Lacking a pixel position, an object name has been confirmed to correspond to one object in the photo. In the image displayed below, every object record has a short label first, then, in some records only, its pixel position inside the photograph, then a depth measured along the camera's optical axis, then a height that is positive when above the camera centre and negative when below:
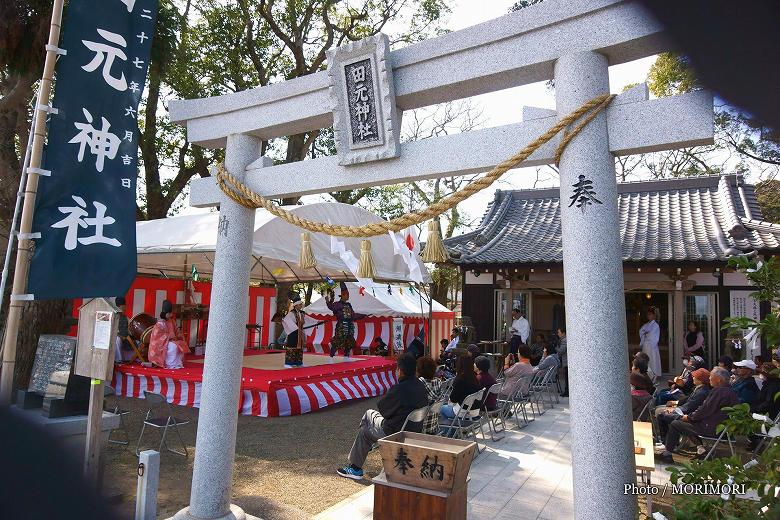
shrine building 9.83 +1.26
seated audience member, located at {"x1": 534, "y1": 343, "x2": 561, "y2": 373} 8.53 -0.75
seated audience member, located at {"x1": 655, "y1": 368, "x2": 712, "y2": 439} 5.59 -0.86
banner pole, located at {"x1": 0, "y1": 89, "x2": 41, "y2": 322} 3.63 +0.67
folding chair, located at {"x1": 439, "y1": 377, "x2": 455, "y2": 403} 7.39 -1.17
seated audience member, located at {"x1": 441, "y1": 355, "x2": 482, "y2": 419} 6.30 -0.86
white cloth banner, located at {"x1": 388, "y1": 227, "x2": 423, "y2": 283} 9.36 +1.20
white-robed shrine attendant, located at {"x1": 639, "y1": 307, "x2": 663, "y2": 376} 10.00 -0.37
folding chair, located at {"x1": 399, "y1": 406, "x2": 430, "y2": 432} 4.72 -0.94
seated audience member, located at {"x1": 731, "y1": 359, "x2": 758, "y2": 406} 6.09 -0.72
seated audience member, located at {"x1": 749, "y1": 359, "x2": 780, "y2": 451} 5.74 -0.87
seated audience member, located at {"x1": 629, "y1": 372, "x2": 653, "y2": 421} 6.17 -0.90
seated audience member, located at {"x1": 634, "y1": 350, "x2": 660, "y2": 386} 6.62 -0.46
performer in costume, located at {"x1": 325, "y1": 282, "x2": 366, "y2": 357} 11.41 -0.26
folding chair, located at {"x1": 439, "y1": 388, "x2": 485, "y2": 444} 5.82 -1.25
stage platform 7.75 -1.22
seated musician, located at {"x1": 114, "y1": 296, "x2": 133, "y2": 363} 9.59 -0.72
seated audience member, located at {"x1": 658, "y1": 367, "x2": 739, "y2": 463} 5.29 -0.92
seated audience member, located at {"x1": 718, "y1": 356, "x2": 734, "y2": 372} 6.73 -0.52
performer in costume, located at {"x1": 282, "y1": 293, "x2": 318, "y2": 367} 9.84 -0.41
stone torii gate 2.44 +0.97
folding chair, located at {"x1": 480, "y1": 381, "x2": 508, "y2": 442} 6.32 -1.25
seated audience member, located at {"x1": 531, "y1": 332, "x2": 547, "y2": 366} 10.62 -0.68
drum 9.91 -0.40
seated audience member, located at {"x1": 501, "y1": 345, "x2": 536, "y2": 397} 7.22 -0.81
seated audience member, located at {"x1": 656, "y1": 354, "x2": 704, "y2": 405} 7.26 -0.96
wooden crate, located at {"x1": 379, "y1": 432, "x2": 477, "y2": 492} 3.20 -0.96
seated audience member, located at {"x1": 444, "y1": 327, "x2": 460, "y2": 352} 11.19 -0.58
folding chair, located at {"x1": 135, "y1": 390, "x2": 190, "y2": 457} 5.48 -1.15
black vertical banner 3.55 +1.07
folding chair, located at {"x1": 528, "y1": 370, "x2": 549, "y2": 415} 7.96 -1.11
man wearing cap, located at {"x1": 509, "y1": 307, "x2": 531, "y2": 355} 11.01 -0.21
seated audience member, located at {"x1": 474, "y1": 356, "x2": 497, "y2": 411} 6.55 -0.82
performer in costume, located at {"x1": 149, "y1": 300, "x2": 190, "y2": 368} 9.07 -0.73
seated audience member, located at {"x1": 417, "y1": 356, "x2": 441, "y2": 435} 5.14 -1.03
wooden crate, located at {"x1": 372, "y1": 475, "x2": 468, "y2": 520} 3.16 -1.20
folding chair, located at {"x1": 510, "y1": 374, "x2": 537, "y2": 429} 7.19 -1.12
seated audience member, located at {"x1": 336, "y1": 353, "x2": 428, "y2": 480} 4.86 -0.96
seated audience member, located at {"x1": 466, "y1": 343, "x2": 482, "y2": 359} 8.45 -0.56
